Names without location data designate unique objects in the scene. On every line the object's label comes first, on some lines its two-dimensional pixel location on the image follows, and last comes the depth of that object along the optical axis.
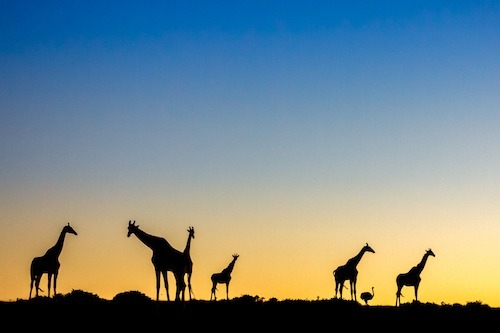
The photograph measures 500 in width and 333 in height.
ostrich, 49.53
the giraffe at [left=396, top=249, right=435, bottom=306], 47.78
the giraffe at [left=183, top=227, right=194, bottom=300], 36.34
